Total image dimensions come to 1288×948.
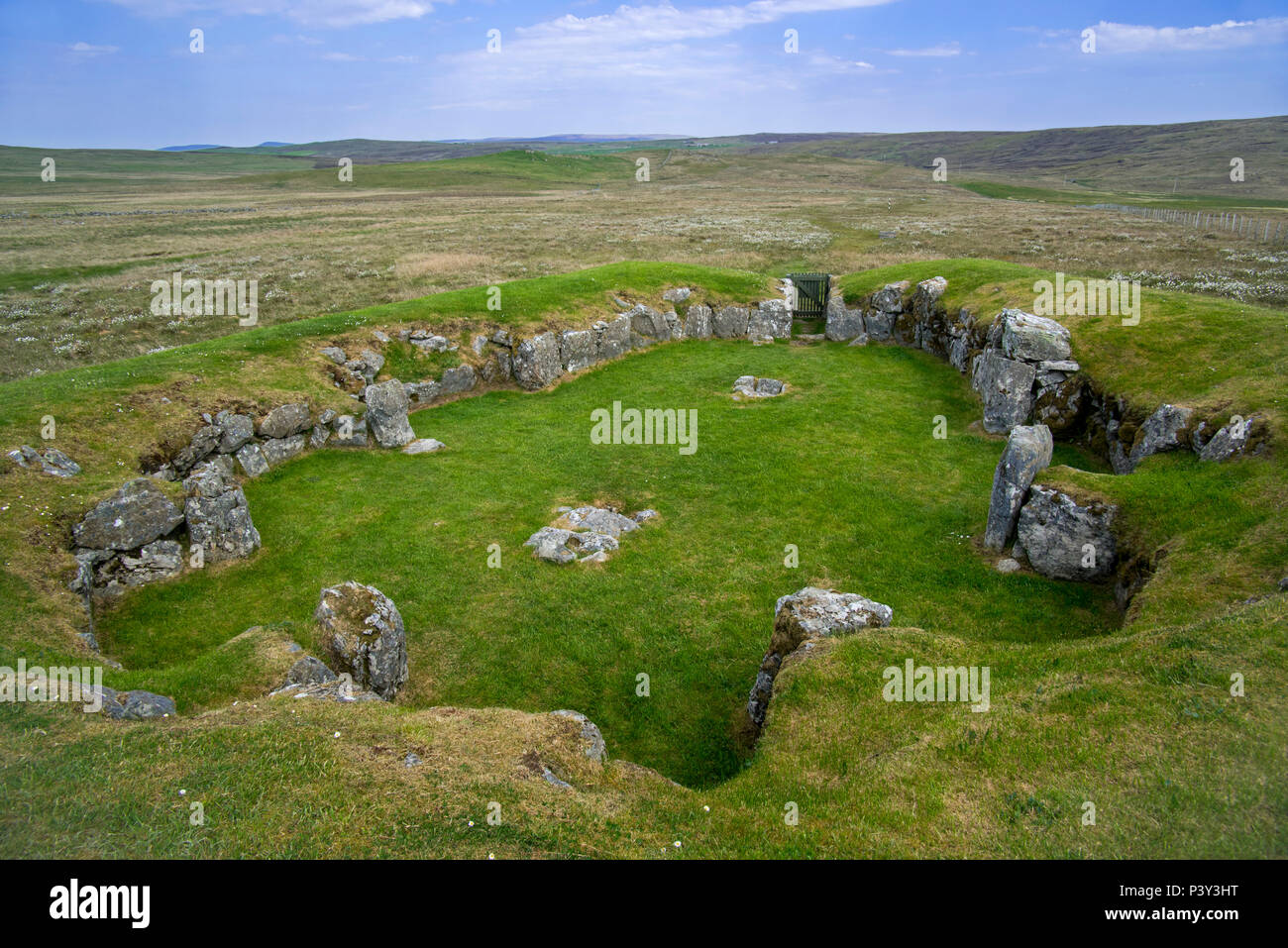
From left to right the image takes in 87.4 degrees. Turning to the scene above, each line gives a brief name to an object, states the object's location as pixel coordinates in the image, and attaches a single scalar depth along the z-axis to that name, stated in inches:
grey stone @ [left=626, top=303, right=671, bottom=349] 1544.0
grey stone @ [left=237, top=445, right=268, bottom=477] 987.9
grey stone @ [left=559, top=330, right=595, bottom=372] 1392.7
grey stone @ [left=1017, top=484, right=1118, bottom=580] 716.7
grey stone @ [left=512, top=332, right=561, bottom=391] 1333.7
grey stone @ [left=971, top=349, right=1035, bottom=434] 1071.0
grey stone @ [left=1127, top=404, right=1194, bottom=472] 824.3
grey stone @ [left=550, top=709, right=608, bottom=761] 494.9
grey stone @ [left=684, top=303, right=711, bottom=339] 1604.8
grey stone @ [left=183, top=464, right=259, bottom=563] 792.3
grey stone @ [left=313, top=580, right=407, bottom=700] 596.1
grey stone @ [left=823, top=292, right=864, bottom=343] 1595.7
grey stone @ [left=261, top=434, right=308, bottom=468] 1021.2
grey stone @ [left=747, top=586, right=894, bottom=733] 582.9
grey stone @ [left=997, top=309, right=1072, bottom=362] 1074.1
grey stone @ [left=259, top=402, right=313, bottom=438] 1023.6
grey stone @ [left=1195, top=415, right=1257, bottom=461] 751.4
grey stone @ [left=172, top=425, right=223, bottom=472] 935.0
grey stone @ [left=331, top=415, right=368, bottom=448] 1090.1
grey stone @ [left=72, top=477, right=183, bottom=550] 736.3
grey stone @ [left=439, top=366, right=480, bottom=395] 1289.4
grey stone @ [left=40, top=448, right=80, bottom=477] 801.6
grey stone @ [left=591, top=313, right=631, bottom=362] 1456.7
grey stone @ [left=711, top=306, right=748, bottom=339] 1619.1
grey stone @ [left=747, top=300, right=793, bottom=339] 1612.9
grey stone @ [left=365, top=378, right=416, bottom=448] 1098.1
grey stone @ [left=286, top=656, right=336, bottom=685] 563.2
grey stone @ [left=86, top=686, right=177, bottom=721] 484.0
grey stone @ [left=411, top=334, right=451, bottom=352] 1307.8
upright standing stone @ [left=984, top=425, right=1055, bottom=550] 764.0
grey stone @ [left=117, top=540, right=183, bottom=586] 751.1
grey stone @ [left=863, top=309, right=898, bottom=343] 1563.7
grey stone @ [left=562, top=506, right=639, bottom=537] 860.0
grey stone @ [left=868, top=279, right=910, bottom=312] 1563.7
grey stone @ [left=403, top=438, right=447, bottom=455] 1087.0
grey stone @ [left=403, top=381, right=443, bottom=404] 1250.6
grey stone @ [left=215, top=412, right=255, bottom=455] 981.8
